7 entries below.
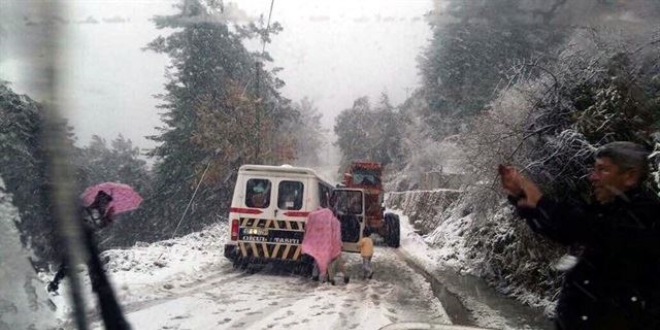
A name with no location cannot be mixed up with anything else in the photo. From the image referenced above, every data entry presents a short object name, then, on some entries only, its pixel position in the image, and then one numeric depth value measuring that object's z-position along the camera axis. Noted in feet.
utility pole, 62.13
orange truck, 55.21
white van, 30.78
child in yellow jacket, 30.83
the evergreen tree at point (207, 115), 63.21
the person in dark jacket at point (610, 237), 5.06
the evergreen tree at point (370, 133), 119.75
